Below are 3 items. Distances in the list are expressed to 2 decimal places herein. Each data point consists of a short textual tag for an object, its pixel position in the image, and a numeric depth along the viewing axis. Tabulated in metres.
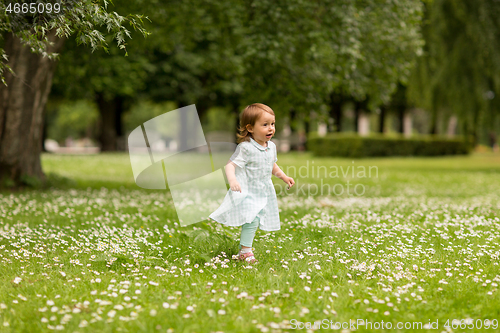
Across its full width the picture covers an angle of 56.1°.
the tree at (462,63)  18.03
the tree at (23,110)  10.43
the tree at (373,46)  10.02
